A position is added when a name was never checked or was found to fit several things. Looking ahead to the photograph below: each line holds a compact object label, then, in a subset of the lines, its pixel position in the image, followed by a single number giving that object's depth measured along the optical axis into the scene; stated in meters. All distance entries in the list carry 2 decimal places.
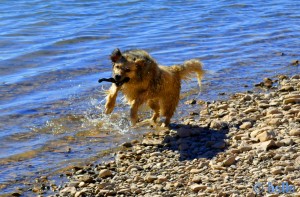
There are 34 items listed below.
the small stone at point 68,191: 11.29
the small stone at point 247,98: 16.19
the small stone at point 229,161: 11.48
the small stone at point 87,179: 11.72
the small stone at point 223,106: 15.71
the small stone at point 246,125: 13.68
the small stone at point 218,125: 14.09
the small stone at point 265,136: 12.25
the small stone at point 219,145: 12.72
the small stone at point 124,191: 10.97
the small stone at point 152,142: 13.74
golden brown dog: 14.31
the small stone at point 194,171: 11.49
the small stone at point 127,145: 13.92
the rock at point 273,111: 14.27
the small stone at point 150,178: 11.40
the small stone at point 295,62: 19.82
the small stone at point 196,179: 10.90
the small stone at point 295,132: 12.33
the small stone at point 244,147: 12.06
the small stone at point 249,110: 14.94
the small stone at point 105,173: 11.99
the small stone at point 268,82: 17.68
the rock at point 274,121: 13.35
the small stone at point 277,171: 10.54
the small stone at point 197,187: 10.52
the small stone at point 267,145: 11.81
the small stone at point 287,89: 16.46
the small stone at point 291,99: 14.82
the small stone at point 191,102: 16.88
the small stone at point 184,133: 13.93
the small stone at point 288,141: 11.90
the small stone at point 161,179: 11.28
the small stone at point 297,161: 10.75
